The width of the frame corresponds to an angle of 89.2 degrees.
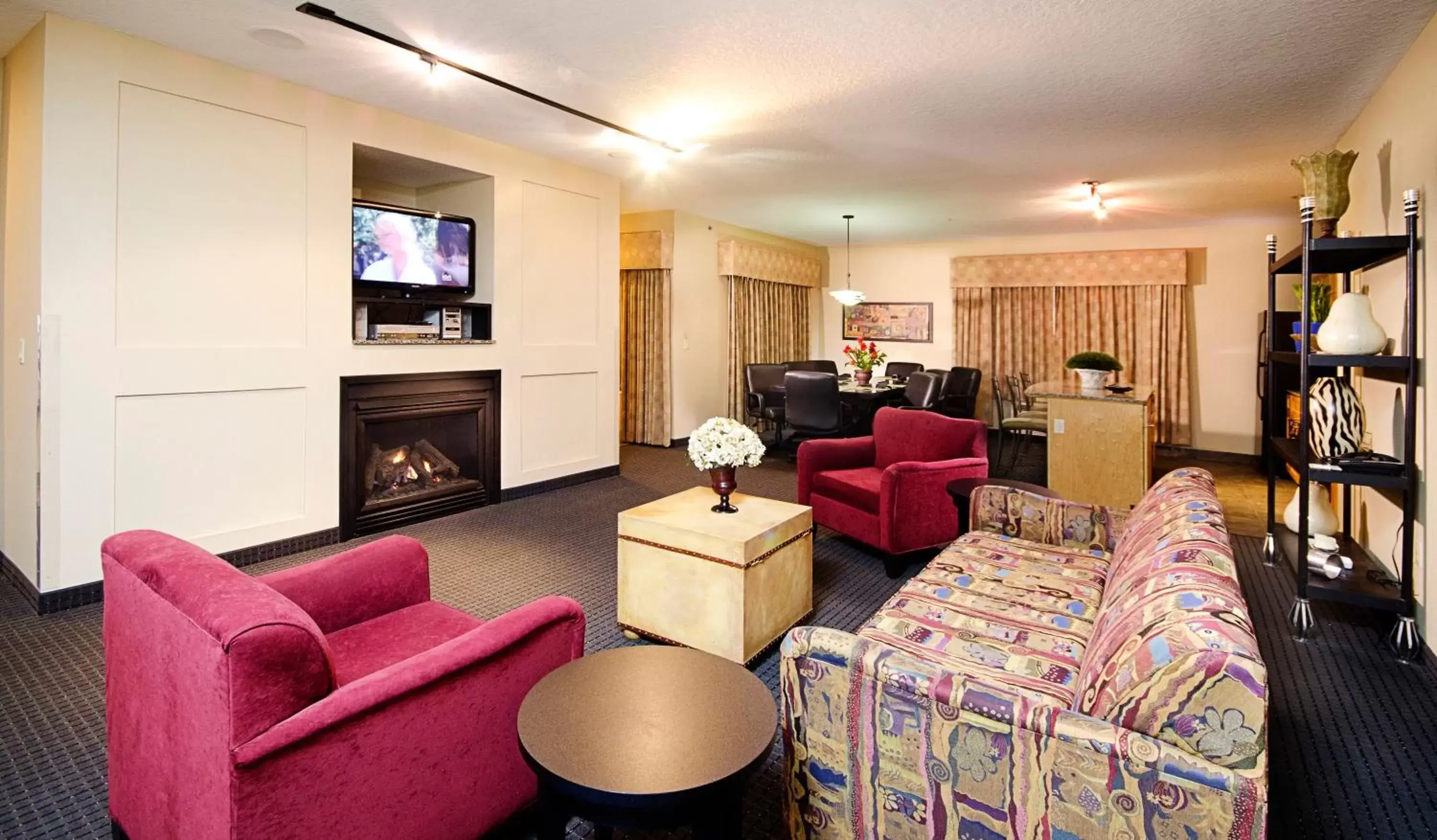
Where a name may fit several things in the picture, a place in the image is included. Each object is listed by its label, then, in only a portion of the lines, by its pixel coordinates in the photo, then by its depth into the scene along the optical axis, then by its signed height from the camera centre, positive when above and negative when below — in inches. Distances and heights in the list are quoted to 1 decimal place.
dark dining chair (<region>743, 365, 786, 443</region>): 294.7 +8.3
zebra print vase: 120.6 -0.5
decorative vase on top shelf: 127.2 +40.8
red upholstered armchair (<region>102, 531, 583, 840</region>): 47.5 -22.4
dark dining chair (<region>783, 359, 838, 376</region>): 335.0 +22.7
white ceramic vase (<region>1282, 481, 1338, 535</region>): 125.2 -17.1
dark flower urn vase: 115.3 -11.0
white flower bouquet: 113.8 -4.9
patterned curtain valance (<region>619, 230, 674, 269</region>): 291.0 +66.9
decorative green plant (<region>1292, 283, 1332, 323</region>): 165.6 +26.0
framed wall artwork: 371.9 +48.4
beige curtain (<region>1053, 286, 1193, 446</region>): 307.3 +34.9
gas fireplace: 166.4 -8.5
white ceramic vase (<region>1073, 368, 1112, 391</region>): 219.3 +10.9
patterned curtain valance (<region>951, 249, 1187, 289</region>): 305.3 +65.5
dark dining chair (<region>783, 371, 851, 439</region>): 255.6 +3.6
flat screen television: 168.9 +40.5
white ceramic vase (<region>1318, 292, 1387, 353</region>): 116.6 +13.8
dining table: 273.4 +7.1
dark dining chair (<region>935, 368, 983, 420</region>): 293.4 +9.0
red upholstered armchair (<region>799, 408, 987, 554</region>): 144.9 -13.4
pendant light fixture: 317.7 +52.1
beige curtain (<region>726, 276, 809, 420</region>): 330.3 +43.4
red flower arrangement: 293.7 +24.0
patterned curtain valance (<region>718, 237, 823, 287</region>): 318.0 +71.3
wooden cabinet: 194.9 -8.5
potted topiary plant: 217.2 +14.3
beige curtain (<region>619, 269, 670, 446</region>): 297.0 +24.0
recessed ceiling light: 124.6 +65.9
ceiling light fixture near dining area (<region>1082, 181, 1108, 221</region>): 234.4 +74.6
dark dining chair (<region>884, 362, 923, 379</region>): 340.2 +21.3
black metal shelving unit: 110.9 -7.5
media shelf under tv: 175.0 +26.7
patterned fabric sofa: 43.4 -21.0
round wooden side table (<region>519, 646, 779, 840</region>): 47.8 -23.8
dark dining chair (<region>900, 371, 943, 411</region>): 275.6 +9.1
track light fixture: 116.0 +64.5
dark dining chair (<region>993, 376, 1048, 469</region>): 256.4 -0.9
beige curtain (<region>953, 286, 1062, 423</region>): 340.5 +39.5
